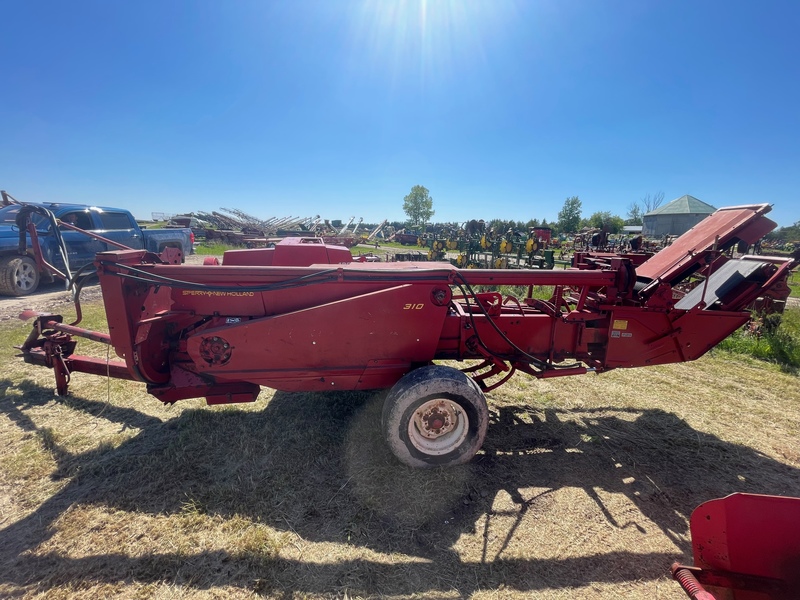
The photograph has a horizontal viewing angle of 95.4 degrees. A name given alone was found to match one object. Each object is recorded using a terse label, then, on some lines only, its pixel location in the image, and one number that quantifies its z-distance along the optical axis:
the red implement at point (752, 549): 1.87
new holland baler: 3.03
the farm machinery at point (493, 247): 14.98
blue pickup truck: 8.27
